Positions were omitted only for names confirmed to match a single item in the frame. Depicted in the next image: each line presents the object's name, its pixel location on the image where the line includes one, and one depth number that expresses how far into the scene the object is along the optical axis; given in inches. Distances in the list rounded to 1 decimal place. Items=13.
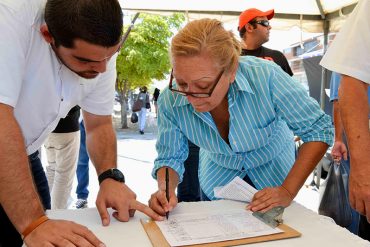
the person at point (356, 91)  45.4
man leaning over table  39.0
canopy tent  133.3
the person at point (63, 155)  111.8
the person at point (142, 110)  409.4
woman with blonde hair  49.2
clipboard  39.4
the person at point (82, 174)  135.7
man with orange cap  115.0
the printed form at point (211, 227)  40.6
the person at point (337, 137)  98.9
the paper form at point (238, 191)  52.0
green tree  455.8
